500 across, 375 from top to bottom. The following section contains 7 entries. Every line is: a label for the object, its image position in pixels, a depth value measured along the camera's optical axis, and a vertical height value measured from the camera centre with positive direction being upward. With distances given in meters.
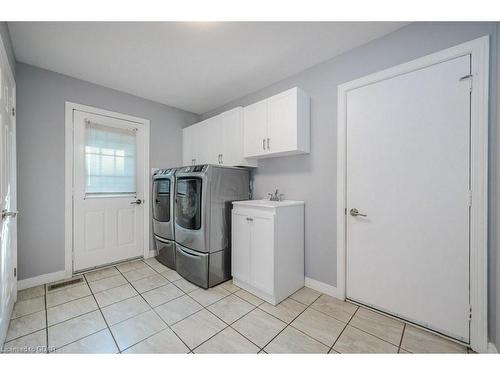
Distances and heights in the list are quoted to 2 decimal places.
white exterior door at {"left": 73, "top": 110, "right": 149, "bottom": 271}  2.57 -0.06
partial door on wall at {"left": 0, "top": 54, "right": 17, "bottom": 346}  1.39 -0.10
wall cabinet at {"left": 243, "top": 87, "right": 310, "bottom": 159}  2.08 +0.67
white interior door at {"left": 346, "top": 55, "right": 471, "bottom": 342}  1.42 -0.08
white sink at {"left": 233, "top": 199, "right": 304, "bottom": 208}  1.95 -0.19
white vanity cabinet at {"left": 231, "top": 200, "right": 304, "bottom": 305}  1.93 -0.65
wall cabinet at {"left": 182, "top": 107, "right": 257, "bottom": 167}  2.63 +0.66
